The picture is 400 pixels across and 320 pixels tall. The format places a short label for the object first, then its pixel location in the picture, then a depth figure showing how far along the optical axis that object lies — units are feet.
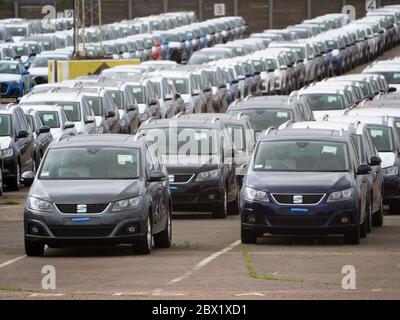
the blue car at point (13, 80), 198.18
